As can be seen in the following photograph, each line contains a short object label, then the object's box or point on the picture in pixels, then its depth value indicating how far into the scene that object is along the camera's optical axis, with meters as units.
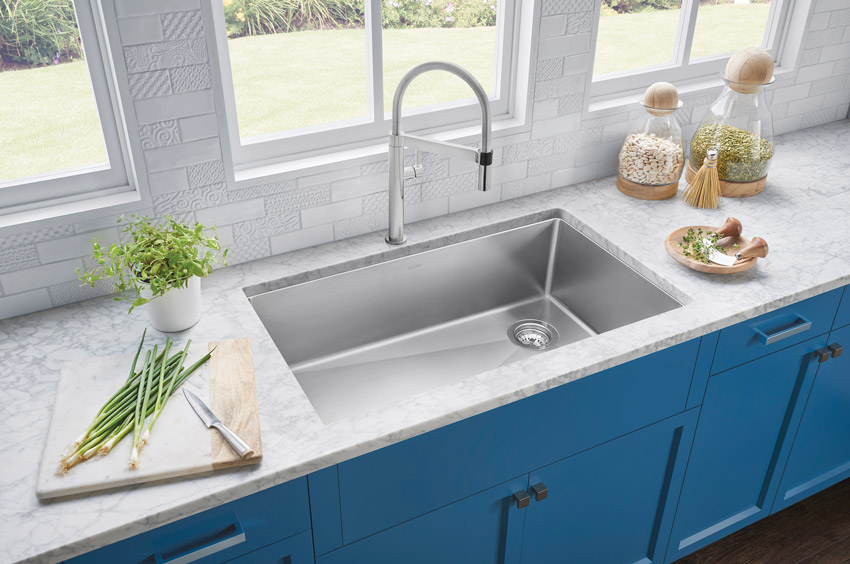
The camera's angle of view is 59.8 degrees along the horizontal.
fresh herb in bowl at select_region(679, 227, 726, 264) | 1.92
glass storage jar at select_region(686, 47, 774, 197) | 2.24
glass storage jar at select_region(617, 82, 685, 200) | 2.20
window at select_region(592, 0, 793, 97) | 2.38
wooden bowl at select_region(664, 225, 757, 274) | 1.87
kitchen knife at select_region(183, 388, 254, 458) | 1.32
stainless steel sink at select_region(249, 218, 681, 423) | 1.95
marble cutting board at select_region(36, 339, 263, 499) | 1.29
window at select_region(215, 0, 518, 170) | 1.88
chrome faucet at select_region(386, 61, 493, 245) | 1.76
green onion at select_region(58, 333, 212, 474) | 1.33
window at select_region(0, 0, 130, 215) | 1.57
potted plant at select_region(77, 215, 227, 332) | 1.59
